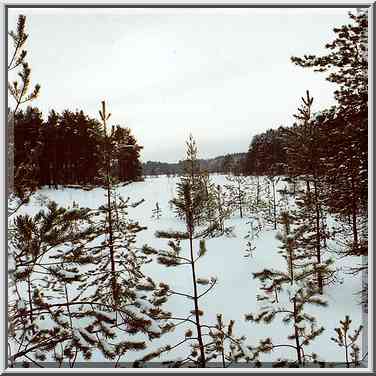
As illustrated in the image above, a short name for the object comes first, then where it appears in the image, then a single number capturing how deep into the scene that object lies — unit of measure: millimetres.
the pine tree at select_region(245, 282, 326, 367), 3283
